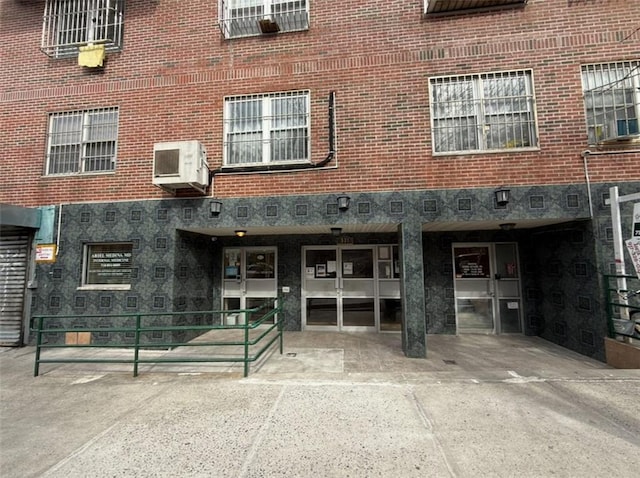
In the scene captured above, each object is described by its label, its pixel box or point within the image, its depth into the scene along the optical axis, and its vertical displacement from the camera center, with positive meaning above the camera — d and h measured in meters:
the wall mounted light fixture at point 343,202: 5.67 +1.26
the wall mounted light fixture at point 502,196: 5.30 +1.26
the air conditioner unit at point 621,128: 5.35 +2.49
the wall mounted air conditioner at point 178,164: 5.79 +2.06
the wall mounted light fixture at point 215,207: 6.05 +1.27
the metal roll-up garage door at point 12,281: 6.61 -0.22
